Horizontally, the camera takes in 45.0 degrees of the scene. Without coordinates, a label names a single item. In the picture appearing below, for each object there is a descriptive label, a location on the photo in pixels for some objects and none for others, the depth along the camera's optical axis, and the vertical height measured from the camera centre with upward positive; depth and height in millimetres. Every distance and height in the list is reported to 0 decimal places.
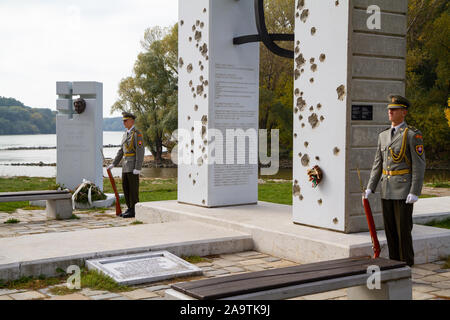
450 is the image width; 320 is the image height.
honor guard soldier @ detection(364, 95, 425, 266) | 5172 -275
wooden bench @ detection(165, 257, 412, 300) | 3422 -905
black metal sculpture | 7885 +1627
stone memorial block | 11875 +194
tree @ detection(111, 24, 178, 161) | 33281 +3718
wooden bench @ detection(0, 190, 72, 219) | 9055 -950
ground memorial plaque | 5129 -1211
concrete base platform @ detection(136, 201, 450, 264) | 5676 -1007
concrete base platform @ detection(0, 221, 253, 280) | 5316 -1107
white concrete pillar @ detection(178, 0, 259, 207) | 8242 +676
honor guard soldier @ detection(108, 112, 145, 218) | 9391 -258
